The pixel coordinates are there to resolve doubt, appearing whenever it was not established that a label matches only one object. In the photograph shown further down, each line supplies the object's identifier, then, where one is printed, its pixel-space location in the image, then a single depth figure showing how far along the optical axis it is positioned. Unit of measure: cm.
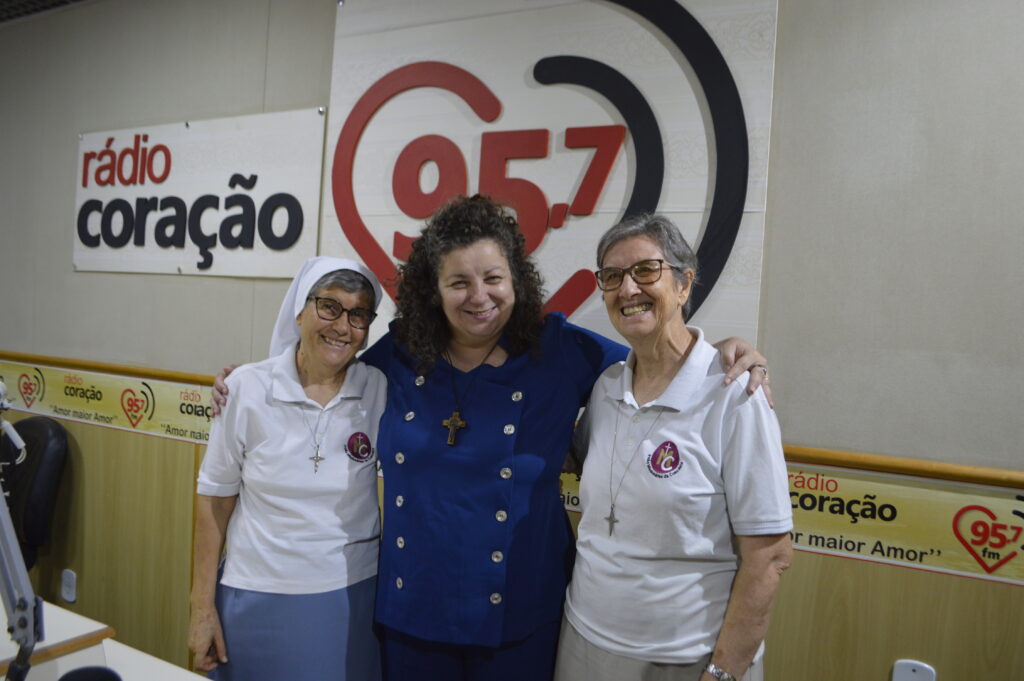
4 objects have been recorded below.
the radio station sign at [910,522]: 181
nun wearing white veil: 167
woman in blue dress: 155
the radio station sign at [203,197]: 279
